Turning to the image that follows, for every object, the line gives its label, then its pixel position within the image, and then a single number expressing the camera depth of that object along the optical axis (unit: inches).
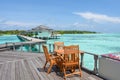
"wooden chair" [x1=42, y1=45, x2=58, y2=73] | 102.0
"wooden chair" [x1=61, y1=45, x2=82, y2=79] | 92.3
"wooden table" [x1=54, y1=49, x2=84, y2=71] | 101.3
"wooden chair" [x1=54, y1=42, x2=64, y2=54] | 126.3
